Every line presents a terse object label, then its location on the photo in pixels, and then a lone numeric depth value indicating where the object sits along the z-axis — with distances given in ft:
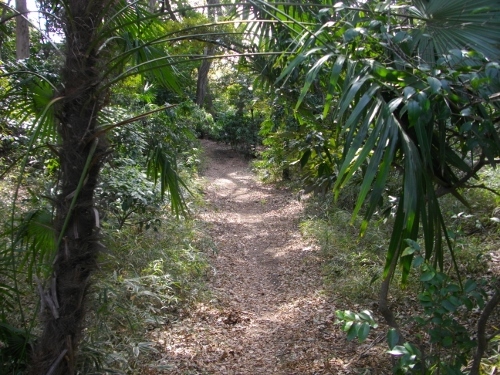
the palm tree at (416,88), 6.59
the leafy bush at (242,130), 64.69
